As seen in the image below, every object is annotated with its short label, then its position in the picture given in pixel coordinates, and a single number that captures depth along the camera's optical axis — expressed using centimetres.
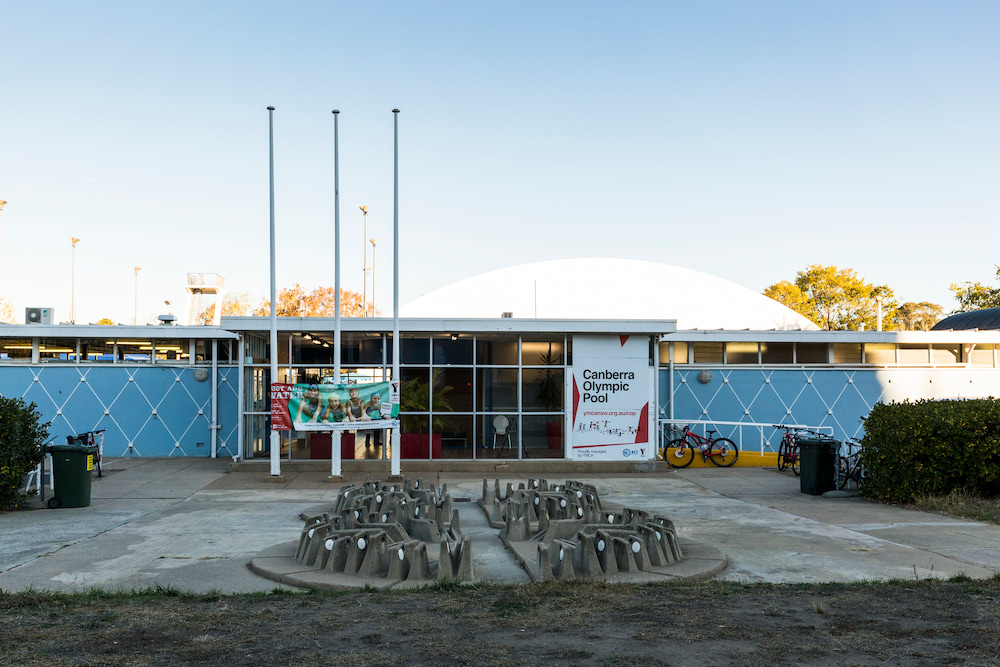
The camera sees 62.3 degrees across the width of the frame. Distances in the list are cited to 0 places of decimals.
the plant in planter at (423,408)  1953
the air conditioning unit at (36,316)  2261
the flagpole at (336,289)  1766
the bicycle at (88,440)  1774
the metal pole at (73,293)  4394
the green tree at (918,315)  7619
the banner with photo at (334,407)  1766
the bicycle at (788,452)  1953
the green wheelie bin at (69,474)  1347
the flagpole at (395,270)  1781
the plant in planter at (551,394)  1984
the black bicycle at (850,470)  1563
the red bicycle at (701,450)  2097
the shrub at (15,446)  1284
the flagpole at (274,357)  1738
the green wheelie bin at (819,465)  1538
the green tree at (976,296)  5470
